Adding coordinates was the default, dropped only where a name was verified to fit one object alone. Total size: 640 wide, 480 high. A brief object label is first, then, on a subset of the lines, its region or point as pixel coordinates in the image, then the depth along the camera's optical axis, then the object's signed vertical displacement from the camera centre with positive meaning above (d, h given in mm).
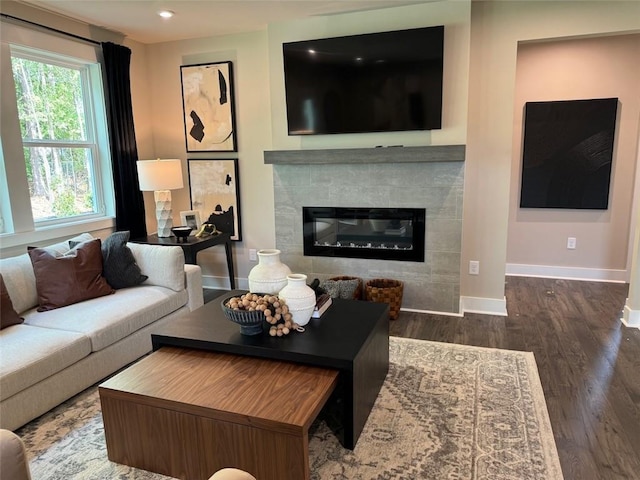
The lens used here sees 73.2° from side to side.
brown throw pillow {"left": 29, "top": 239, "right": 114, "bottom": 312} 2693 -656
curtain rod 3042 +1104
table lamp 3797 -95
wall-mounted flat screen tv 3336 +678
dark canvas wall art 4309 +95
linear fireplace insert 3689 -587
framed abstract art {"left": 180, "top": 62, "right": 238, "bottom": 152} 4141 +613
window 3100 +269
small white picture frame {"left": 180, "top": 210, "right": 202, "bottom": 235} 4121 -464
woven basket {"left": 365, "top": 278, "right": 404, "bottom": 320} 3498 -1046
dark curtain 3830 +295
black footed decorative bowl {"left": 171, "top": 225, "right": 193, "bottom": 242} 3841 -545
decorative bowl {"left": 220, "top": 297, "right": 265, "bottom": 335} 2057 -711
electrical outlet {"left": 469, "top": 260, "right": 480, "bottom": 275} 3699 -876
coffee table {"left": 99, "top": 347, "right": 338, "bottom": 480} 1609 -938
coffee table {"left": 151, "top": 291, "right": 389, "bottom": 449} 1922 -816
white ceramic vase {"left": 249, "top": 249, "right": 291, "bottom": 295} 2283 -560
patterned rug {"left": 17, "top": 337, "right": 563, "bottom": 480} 1823 -1257
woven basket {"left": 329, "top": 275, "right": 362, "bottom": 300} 3605 -1013
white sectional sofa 2092 -880
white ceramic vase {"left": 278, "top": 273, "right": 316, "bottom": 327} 2150 -640
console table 3629 -631
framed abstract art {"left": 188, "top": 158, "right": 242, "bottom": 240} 4285 -221
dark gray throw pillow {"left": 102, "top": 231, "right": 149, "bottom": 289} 2988 -632
